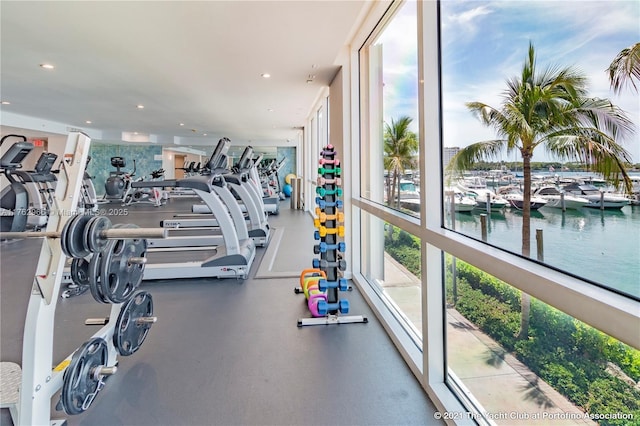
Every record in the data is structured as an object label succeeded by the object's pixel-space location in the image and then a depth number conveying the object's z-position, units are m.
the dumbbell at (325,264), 2.49
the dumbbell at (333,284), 2.42
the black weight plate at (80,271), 1.70
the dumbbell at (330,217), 2.54
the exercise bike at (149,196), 10.35
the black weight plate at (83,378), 1.33
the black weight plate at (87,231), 1.39
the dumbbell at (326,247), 2.46
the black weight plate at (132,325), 1.74
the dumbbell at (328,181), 2.59
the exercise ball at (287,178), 14.47
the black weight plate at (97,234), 1.40
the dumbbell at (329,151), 2.65
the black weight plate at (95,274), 1.49
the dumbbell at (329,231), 2.52
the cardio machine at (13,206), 4.54
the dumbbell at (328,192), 2.57
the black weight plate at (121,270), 1.56
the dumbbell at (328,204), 2.51
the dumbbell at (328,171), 2.56
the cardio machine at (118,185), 10.20
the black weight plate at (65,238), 1.32
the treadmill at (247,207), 5.13
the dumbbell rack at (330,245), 2.48
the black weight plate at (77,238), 1.34
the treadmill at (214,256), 3.45
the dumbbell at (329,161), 2.60
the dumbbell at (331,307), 2.42
